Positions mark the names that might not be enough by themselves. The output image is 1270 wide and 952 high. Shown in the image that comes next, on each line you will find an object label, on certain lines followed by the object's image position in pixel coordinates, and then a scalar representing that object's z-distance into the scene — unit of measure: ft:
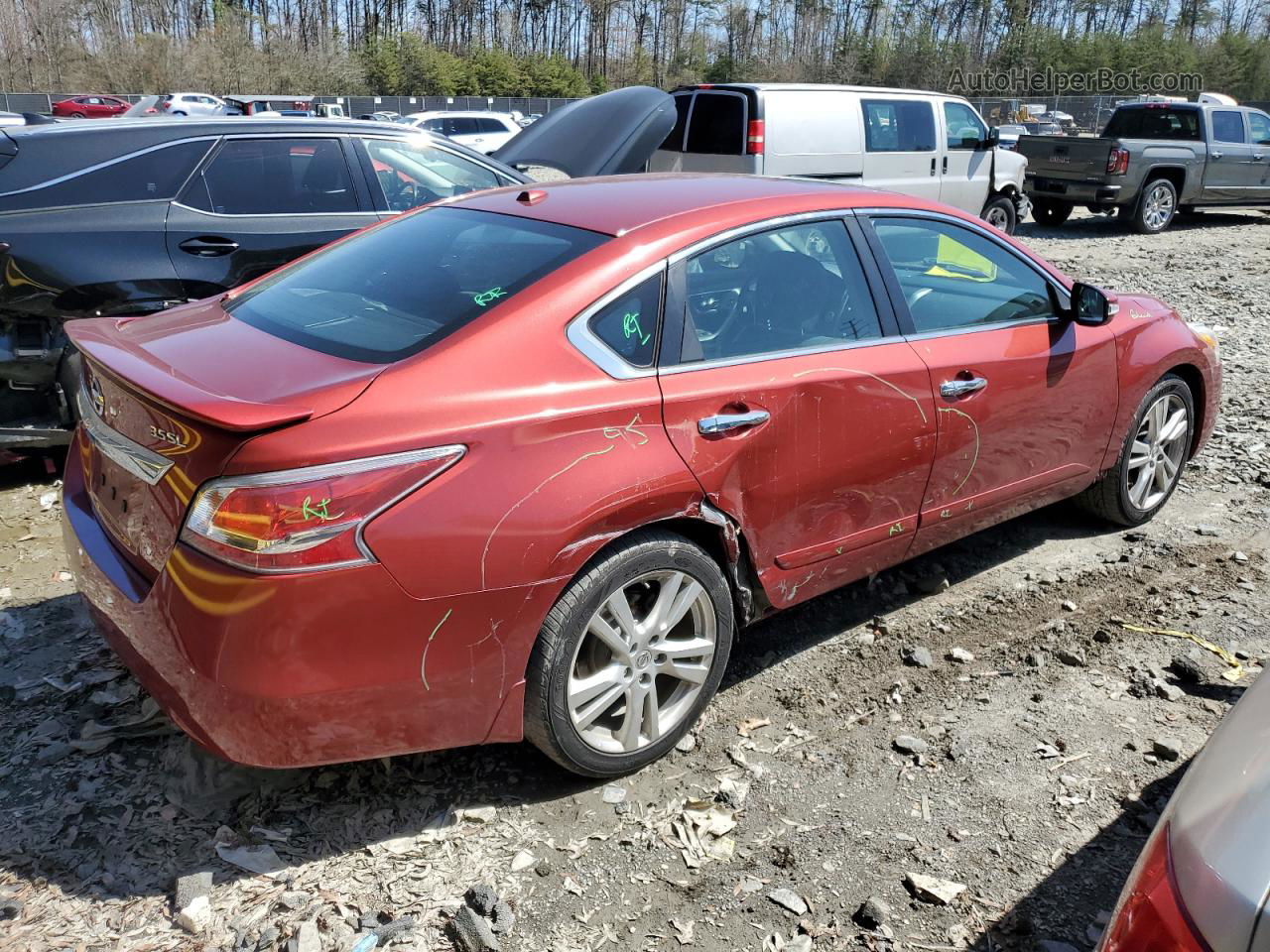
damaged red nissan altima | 7.86
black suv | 15.47
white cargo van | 36.17
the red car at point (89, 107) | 110.52
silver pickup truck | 49.70
